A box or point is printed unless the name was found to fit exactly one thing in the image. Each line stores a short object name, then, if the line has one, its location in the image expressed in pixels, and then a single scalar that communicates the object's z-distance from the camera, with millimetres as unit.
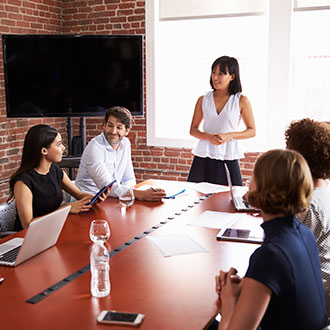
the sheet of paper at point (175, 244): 2256
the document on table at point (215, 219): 2698
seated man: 3482
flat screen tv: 4953
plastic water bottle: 1759
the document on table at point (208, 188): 3574
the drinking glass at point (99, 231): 2195
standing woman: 4227
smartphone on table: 1545
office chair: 2967
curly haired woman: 2139
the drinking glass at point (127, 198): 3018
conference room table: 1591
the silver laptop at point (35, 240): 2031
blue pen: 3371
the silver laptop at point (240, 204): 3014
